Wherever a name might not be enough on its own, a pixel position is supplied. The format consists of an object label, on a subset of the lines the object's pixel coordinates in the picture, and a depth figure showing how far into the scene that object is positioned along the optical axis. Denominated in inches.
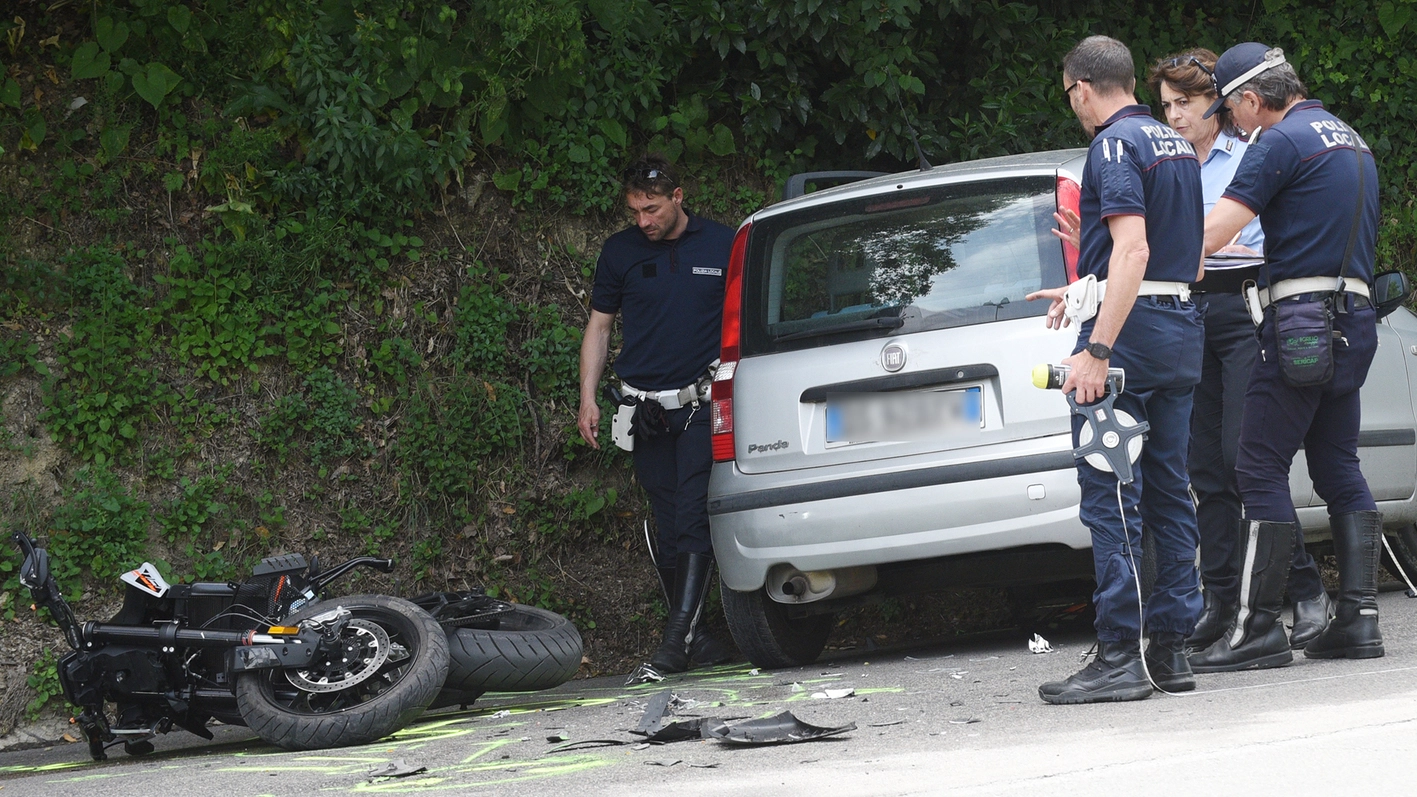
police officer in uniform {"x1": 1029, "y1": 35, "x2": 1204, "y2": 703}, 315.3
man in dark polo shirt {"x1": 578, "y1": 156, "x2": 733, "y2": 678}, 493.0
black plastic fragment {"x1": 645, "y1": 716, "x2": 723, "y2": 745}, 314.5
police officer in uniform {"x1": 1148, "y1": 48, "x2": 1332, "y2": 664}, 408.8
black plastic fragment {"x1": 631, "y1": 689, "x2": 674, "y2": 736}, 328.2
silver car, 394.3
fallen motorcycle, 351.6
